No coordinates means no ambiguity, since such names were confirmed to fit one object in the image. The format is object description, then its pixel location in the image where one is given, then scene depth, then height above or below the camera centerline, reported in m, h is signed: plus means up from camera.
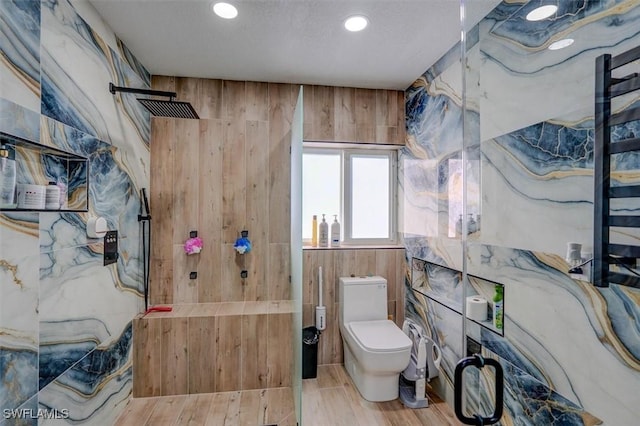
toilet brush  2.56 -0.91
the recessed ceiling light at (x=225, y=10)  1.64 +1.13
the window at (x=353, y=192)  2.87 +0.17
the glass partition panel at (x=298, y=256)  1.63 -0.28
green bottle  1.42 -0.48
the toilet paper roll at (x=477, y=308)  1.50 -0.51
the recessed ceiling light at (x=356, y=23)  1.75 +1.13
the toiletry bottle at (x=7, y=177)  1.08 +0.11
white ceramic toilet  2.06 -0.96
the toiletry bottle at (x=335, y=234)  2.78 -0.24
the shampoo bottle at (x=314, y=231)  2.78 -0.22
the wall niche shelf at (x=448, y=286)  1.49 -0.54
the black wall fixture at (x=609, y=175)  0.92 +0.12
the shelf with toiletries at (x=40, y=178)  1.11 +0.13
